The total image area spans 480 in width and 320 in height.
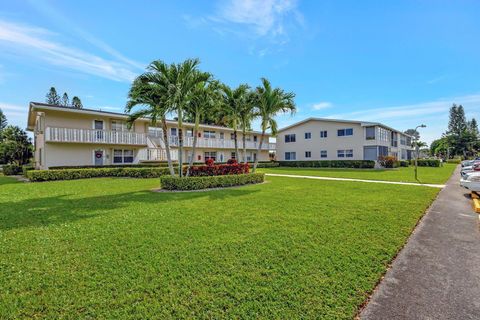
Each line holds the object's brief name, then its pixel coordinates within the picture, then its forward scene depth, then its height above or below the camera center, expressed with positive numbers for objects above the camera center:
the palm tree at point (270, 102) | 17.41 +4.30
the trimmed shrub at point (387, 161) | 33.03 -0.28
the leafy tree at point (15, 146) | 28.38 +2.05
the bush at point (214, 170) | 14.97 -0.55
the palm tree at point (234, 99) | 18.62 +4.84
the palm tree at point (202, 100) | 14.57 +3.85
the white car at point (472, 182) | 11.15 -1.12
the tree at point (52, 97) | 63.25 +17.48
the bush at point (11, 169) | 25.16 -0.59
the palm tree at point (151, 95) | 13.58 +3.85
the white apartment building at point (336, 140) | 34.69 +3.07
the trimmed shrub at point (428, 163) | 40.69 -0.76
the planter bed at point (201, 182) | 13.30 -1.19
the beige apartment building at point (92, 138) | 20.66 +2.32
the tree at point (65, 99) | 65.31 +17.39
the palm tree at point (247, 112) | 18.47 +3.90
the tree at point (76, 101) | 64.44 +16.48
